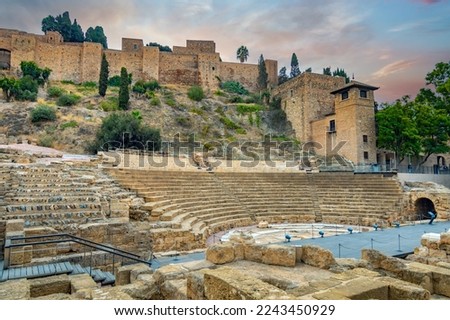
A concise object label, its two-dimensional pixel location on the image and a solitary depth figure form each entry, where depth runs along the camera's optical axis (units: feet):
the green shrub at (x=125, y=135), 70.23
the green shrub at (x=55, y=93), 117.70
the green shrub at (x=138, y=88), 131.13
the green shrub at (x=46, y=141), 77.92
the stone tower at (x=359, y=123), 95.81
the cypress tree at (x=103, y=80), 120.47
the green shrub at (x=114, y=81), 145.87
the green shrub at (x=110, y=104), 107.24
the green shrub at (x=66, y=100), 108.37
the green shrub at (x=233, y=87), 164.25
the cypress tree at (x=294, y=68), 187.75
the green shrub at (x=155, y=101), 117.93
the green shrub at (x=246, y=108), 128.06
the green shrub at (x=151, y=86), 140.11
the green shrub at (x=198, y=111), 119.70
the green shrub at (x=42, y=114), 90.38
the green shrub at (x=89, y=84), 145.59
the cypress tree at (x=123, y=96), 109.70
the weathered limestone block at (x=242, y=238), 21.22
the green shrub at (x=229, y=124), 115.43
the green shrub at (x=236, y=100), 141.91
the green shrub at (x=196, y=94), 133.22
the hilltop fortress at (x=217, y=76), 97.35
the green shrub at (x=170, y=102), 122.21
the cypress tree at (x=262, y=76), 172.24
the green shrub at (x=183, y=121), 109.42
